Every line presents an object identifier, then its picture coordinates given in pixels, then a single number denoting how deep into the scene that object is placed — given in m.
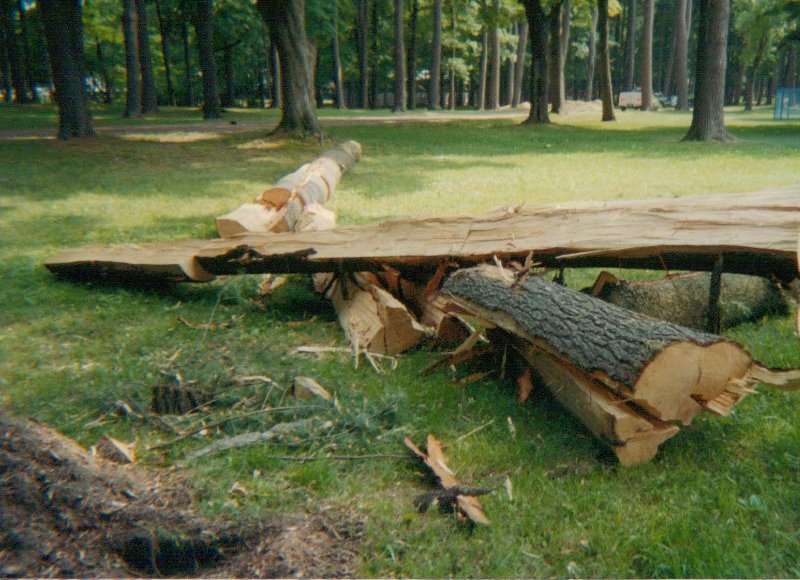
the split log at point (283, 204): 7.16
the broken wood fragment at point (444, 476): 2.92
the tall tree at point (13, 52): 35.06
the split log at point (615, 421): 3.22
